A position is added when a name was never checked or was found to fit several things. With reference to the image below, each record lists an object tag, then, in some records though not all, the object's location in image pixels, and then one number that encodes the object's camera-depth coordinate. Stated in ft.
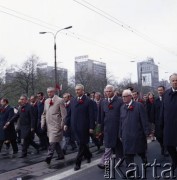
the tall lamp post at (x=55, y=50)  90.59
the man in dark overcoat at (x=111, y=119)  23.99
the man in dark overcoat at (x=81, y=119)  24.89
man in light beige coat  27.25
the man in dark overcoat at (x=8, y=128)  33.81
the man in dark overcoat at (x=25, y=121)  31.86
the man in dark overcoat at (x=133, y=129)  21.30
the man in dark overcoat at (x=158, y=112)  30.35
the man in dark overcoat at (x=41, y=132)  36.35
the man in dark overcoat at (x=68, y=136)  32.91
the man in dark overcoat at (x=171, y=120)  21.22
